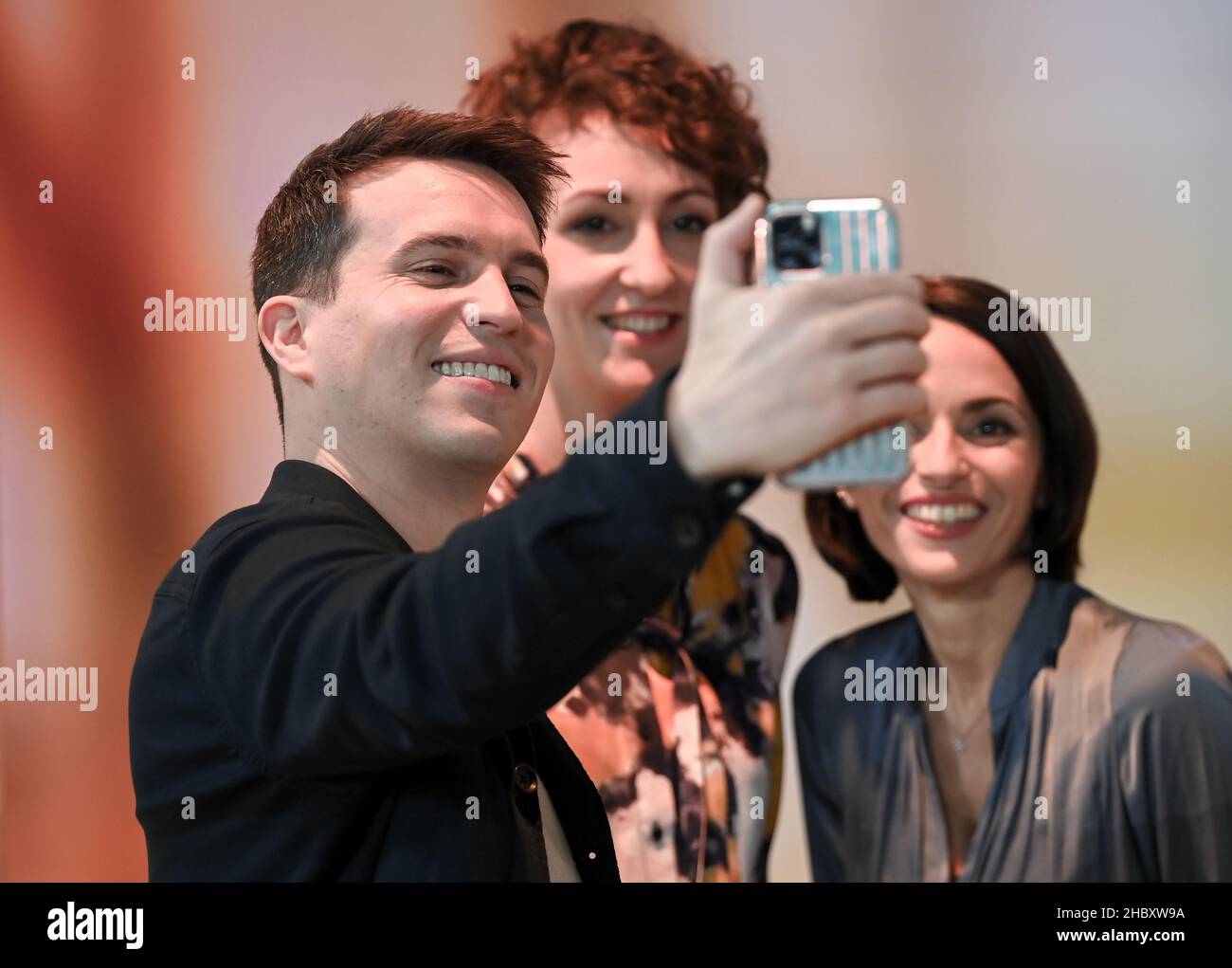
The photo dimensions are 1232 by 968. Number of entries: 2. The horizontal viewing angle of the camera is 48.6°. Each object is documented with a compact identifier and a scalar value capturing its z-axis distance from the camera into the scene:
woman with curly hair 2.10
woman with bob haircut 2.03
